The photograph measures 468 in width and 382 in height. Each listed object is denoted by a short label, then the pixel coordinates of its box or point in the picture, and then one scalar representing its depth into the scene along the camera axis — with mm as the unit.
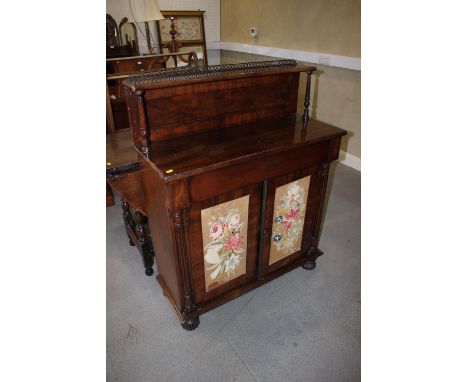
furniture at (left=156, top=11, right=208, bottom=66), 4672
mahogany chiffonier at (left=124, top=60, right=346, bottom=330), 1314
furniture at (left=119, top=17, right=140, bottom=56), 4520
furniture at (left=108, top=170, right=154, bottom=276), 1676
